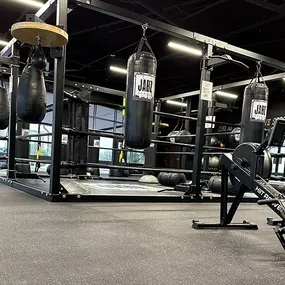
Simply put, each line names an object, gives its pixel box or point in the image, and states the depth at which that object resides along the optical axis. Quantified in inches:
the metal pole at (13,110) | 150.0
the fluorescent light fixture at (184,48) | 258.0
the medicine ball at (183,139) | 238.1
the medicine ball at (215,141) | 408.5
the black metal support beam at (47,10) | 113.5
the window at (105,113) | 476.7
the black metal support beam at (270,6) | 181.0
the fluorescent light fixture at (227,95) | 407.0
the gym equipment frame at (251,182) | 62.4
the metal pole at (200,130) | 134.3
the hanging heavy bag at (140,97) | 103.3
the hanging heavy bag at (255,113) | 136.7
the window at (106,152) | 483.5
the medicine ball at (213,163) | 328.2
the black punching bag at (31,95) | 110.5
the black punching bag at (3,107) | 151.2
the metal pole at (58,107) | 104.9
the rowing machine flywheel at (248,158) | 71.8
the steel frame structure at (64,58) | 105.6
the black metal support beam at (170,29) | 109.5
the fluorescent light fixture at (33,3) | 209.3
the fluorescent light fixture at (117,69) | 346.3
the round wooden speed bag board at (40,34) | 91.8
